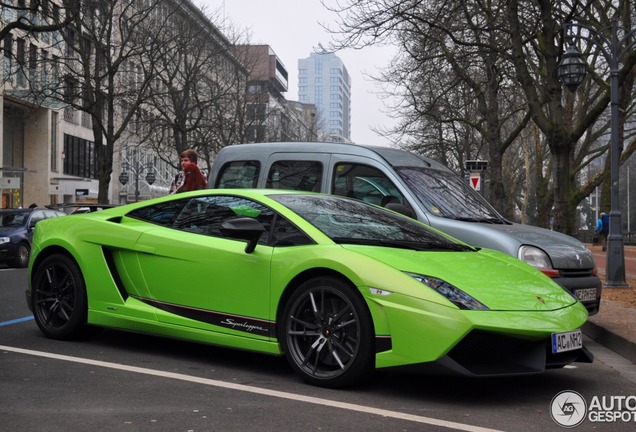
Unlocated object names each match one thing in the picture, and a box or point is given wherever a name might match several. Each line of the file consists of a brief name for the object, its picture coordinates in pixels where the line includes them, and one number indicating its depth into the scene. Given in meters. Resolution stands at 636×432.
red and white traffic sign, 29.06
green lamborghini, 5.17
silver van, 8.41
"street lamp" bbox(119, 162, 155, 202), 56.08
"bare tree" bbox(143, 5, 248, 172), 40.22
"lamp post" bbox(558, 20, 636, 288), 14.05
